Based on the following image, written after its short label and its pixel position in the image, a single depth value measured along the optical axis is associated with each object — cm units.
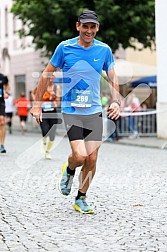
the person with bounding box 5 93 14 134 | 2667
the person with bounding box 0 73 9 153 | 1422
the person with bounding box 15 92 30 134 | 2756
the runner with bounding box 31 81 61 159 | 1358
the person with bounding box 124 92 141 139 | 2284
